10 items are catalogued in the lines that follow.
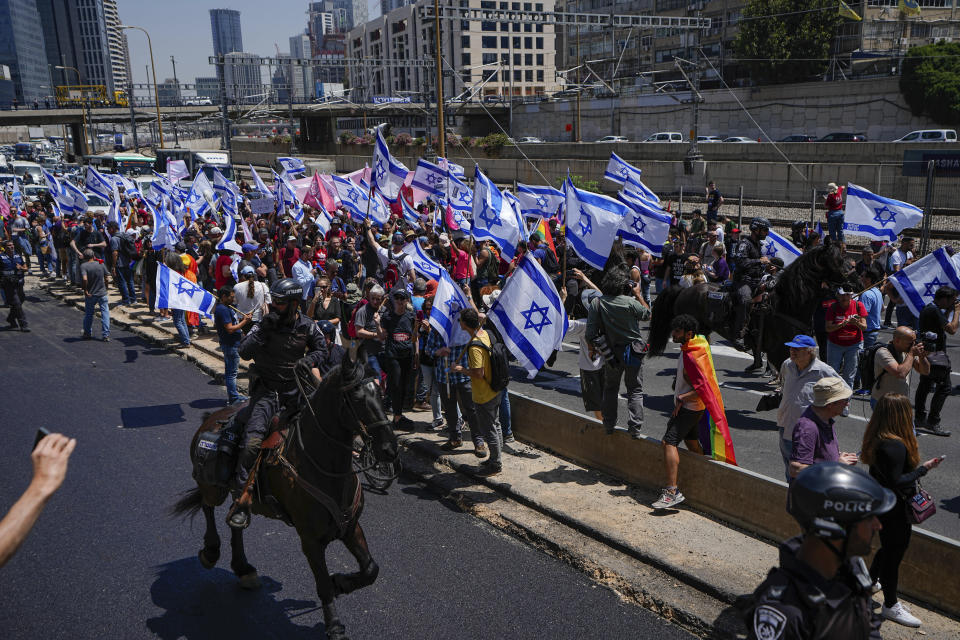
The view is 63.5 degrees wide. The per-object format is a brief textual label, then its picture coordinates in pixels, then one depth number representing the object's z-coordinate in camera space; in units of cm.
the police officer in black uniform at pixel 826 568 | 289
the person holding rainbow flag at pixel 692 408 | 682
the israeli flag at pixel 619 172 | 1464
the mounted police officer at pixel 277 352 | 623
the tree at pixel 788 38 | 5431
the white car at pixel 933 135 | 3784
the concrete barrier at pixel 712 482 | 532
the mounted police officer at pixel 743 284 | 1066
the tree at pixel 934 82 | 4272
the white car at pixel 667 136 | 4860
